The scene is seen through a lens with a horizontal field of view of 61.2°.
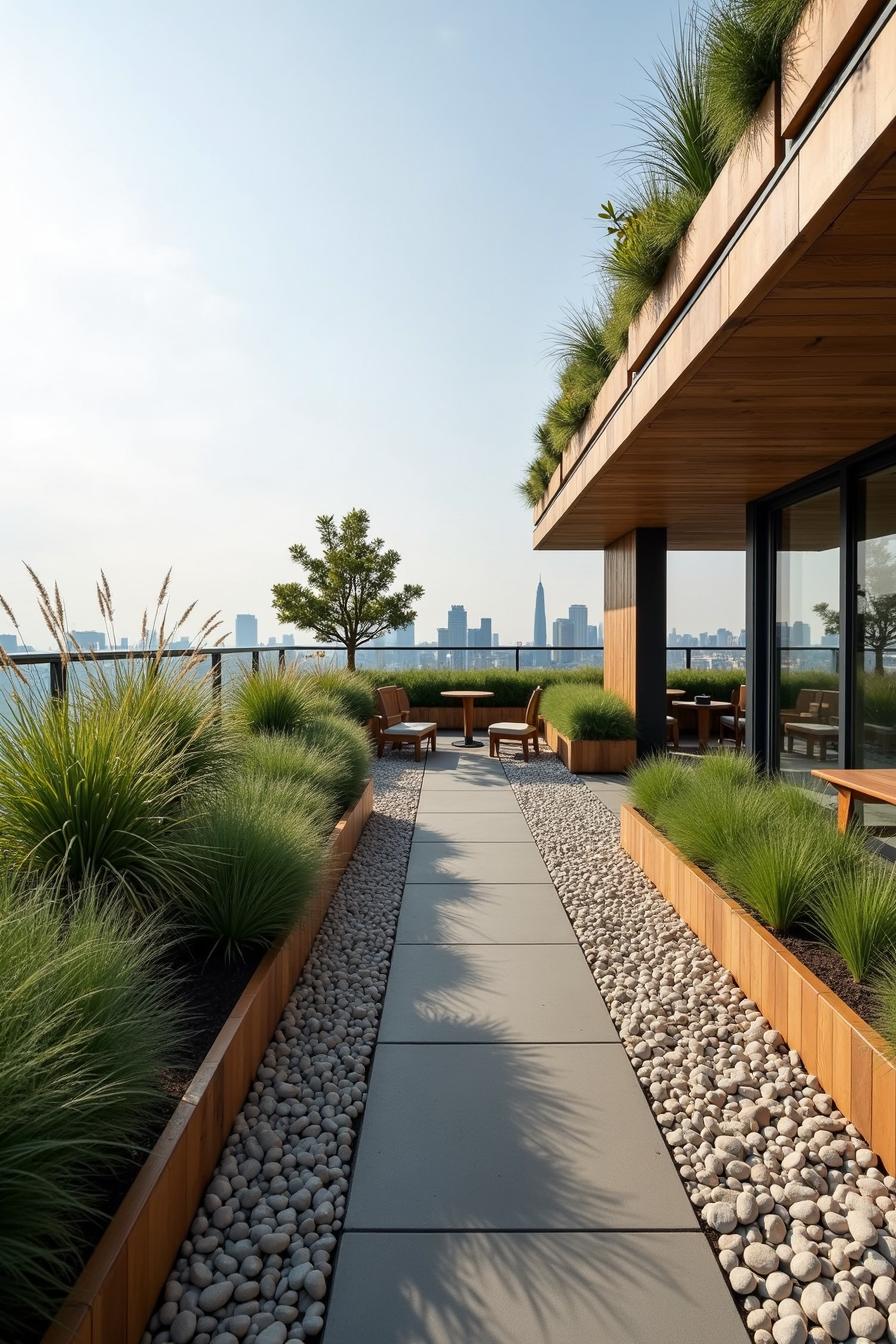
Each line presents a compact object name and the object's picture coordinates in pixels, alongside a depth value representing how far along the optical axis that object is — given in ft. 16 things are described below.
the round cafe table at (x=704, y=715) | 32.99
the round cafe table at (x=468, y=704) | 33.91
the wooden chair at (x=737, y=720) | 32.60
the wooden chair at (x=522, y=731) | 30.68
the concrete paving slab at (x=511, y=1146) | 6.03
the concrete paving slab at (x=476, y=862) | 15.67
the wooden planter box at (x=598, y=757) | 27.89
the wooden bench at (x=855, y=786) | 12.49
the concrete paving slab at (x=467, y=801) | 22.35
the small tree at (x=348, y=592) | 40.47
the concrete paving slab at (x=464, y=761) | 29.63
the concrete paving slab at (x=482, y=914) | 12.32
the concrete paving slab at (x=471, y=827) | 19.03
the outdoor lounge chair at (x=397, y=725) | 31.63
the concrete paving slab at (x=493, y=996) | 9.14
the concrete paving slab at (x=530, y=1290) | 4.94
